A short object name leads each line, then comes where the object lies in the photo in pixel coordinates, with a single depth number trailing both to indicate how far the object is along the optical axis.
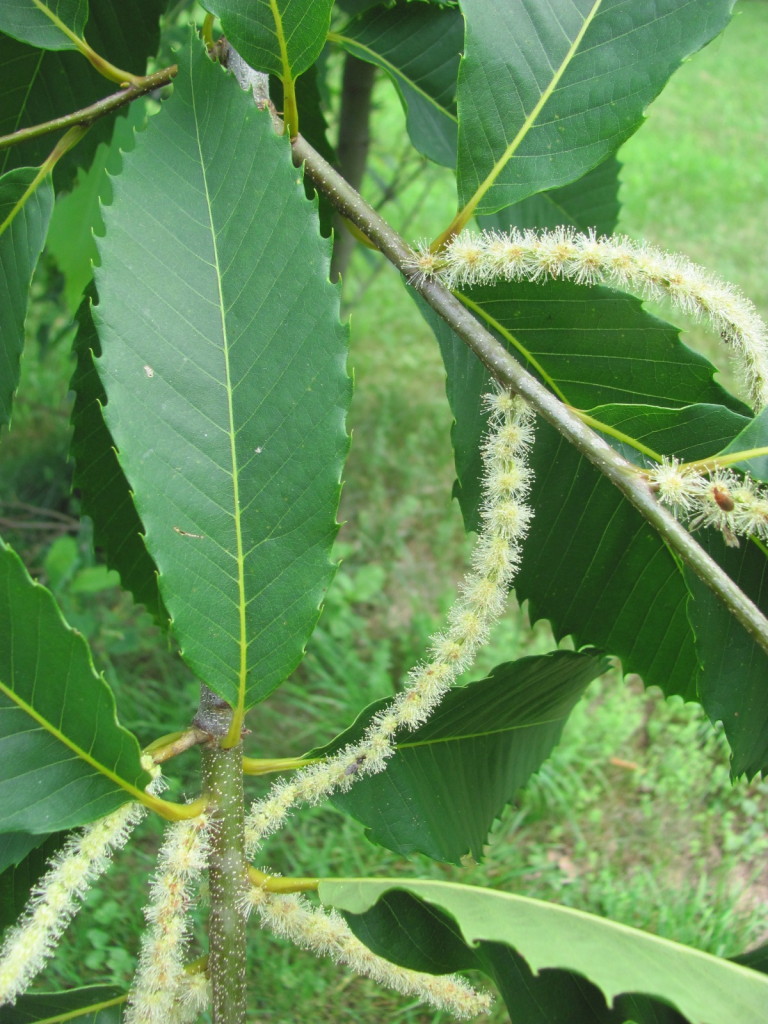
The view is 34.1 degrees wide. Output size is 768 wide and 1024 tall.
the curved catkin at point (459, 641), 0.31
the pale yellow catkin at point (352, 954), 0.30
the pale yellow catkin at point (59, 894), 0.26
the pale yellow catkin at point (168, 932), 0.28
